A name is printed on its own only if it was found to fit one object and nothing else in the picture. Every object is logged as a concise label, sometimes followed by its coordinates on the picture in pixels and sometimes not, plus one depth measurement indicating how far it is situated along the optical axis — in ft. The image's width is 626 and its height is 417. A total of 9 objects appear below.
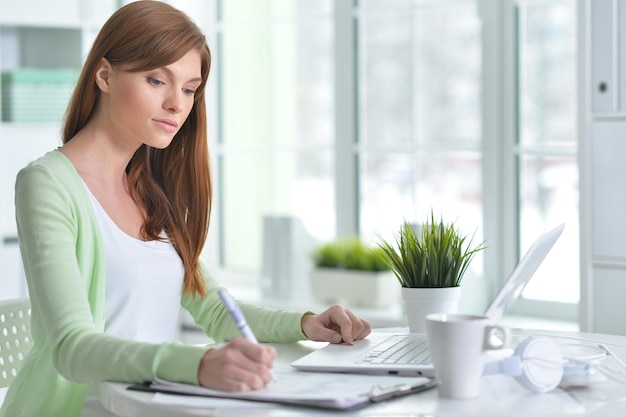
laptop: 7.58
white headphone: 7.30
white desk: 6.98
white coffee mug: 7.11
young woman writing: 8.07
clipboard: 7.03
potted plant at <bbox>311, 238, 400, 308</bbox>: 15.75
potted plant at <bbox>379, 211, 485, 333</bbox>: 8.57
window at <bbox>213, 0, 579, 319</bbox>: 14.61
